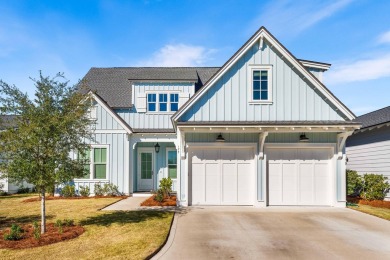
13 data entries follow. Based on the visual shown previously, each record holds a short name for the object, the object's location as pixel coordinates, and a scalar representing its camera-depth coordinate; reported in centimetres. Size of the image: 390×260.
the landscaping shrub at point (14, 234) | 716
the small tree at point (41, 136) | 754
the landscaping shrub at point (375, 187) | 1318
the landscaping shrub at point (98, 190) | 1536
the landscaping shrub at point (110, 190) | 1543
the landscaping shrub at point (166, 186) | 1352
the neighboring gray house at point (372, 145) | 1370
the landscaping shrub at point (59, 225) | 773
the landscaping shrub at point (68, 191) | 1524
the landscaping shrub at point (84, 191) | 1530
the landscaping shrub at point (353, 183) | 1399
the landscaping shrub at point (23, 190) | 1899
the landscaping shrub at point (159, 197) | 1269
